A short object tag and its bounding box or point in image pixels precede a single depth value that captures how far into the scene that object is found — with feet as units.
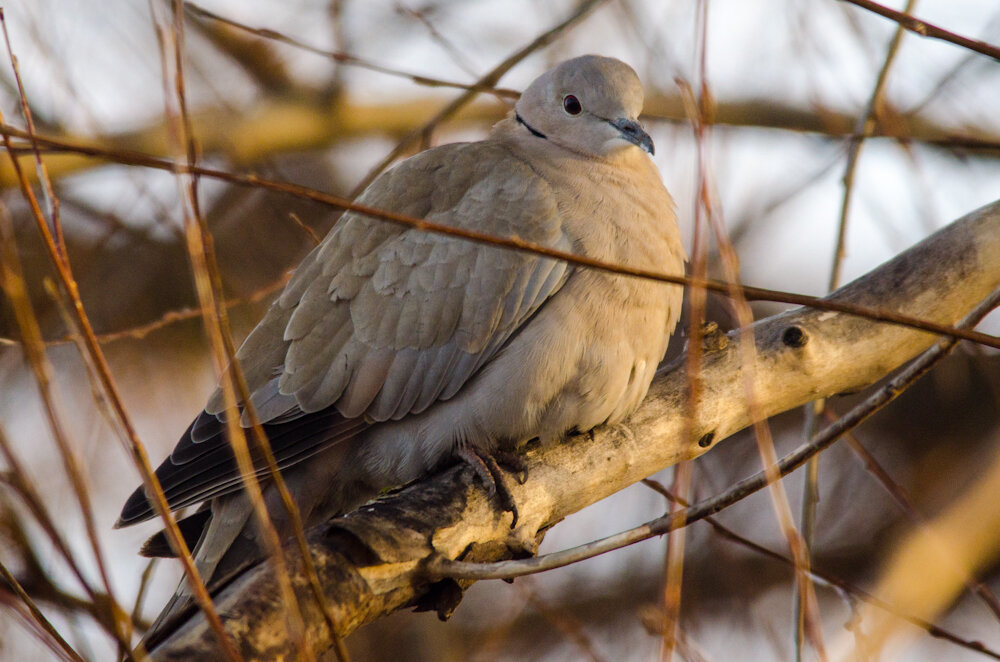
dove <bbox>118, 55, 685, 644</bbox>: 17.46
